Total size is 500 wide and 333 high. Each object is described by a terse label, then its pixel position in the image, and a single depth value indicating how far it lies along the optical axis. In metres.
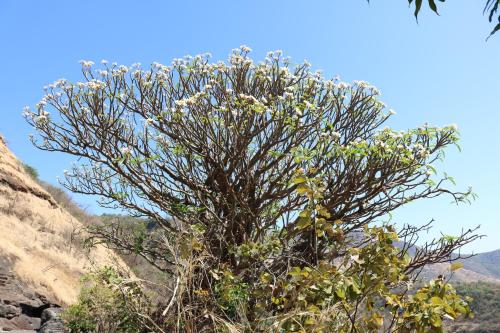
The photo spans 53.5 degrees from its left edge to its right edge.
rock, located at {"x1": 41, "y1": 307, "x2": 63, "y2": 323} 14.87
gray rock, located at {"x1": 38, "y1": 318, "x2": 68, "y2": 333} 13.16
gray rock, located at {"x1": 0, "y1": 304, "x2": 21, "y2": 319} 14.01
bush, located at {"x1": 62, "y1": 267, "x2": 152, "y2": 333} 5.44
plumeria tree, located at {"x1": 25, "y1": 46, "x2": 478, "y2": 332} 7.51
